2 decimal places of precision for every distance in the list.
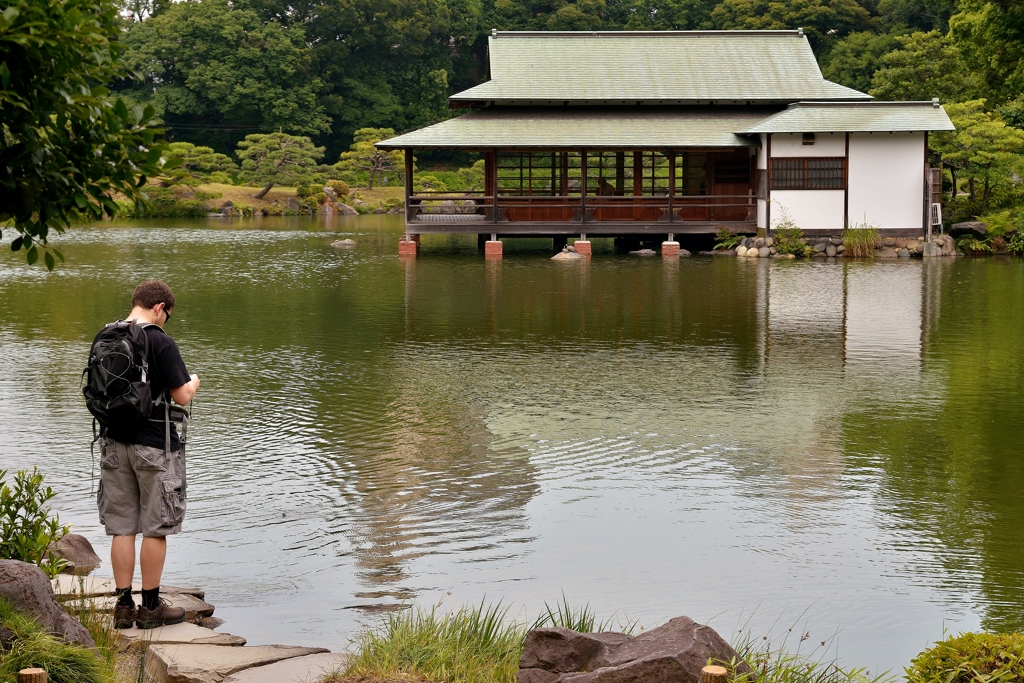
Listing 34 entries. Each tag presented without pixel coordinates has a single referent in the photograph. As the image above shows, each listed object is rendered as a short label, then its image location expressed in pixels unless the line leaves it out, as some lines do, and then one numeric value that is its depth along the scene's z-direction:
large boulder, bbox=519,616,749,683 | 4.64
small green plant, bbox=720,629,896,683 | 4.89
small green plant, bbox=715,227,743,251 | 30.83
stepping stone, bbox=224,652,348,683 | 5.29
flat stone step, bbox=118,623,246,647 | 5.73
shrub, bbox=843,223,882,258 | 29.36
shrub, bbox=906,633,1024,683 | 4.39
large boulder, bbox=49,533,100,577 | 6.93
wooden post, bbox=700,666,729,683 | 4.23
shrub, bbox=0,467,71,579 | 5.70
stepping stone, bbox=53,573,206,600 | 6.17
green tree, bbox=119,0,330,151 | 64.12
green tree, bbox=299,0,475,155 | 69.88
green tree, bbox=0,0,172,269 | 4.65
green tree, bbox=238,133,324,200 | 56.47
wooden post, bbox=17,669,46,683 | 4.36
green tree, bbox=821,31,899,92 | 55.41
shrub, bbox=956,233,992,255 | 29.56
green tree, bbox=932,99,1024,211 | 30.58
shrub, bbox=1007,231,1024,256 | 29.34
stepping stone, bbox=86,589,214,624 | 6.18
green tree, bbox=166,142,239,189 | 55.08
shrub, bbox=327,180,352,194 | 57.78
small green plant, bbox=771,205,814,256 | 29.48
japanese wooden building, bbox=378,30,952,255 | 29.89
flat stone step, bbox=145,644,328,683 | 5.18
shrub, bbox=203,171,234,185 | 56.47
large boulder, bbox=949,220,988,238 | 30.14
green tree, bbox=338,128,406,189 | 61.12
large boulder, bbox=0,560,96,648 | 5.00
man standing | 6.03
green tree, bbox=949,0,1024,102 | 34.19
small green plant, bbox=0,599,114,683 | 4.77
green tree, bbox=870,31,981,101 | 39.16
